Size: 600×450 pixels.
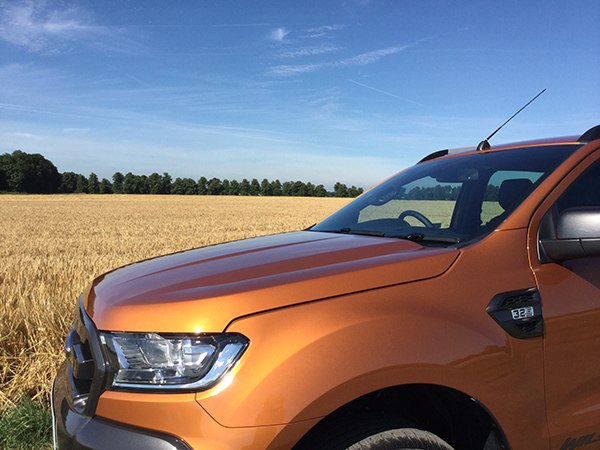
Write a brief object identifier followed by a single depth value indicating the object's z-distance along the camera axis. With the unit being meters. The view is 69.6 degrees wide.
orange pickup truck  1.26
